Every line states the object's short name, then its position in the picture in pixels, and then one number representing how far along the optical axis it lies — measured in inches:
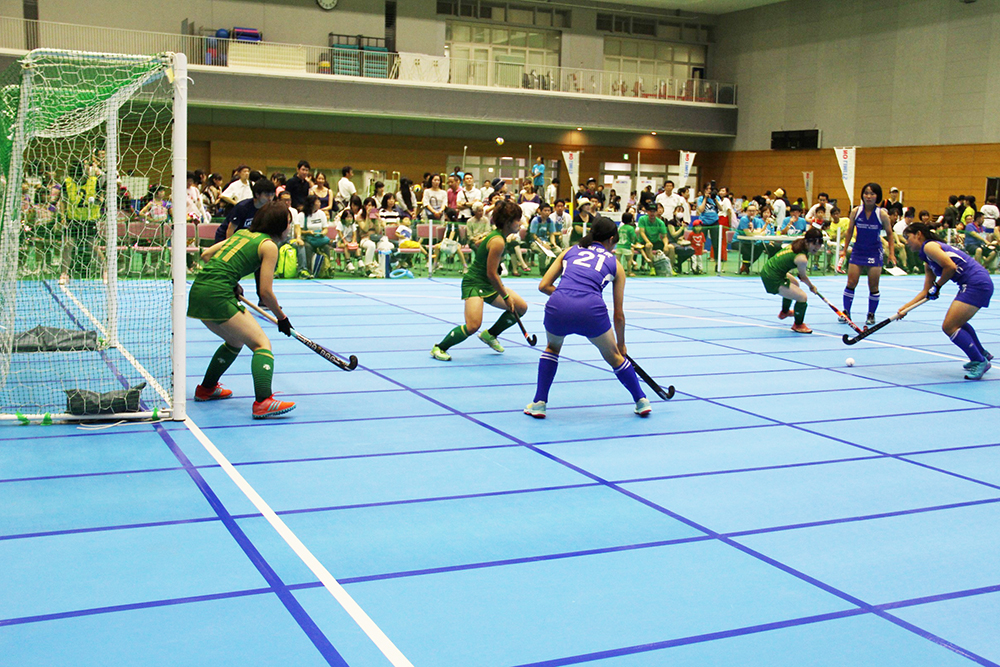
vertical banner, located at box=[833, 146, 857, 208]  842.2
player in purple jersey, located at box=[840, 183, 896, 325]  476.1
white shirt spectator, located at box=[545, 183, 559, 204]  1033.5
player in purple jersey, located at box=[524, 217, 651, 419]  260.7
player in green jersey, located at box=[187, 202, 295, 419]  259.8
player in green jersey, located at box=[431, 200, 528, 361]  343.0
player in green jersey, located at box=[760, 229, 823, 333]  450.3
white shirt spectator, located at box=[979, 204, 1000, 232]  960.9
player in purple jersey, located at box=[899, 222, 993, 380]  345.7
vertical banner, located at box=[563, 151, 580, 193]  1090.1
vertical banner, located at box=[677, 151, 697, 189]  1042.1
